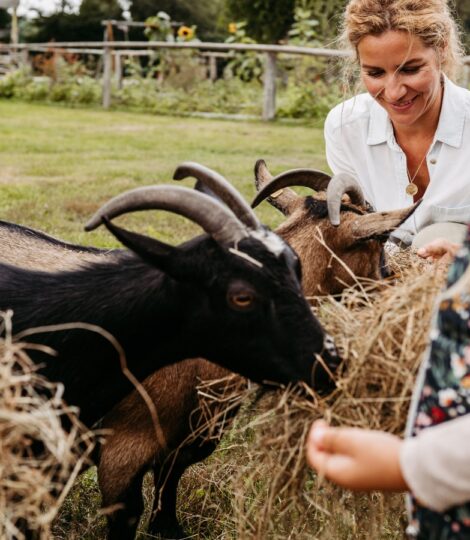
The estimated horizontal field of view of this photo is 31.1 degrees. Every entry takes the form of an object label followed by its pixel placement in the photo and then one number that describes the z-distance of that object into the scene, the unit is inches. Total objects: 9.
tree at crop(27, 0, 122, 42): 1649.9
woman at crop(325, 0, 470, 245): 156.9
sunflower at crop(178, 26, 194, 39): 808.9
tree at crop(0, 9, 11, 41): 1728.6
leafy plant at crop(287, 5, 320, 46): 706.2
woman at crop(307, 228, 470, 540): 71.9
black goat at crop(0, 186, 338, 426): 106.3
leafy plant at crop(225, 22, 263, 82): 725.3
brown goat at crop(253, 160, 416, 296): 142.5
